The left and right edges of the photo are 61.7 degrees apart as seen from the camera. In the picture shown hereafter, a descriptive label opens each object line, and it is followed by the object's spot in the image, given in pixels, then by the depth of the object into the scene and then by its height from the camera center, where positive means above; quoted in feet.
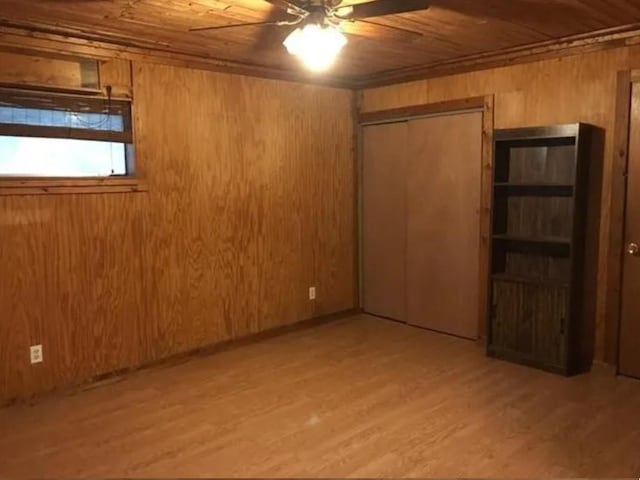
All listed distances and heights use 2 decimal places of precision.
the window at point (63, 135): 10.75 +1.22
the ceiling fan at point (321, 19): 8.41 +2.81
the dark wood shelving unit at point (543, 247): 12.00 -1.38
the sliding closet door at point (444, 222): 14.44 -0.89
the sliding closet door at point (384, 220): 16.29 -0.90
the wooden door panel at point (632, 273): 11.45 -1.83
